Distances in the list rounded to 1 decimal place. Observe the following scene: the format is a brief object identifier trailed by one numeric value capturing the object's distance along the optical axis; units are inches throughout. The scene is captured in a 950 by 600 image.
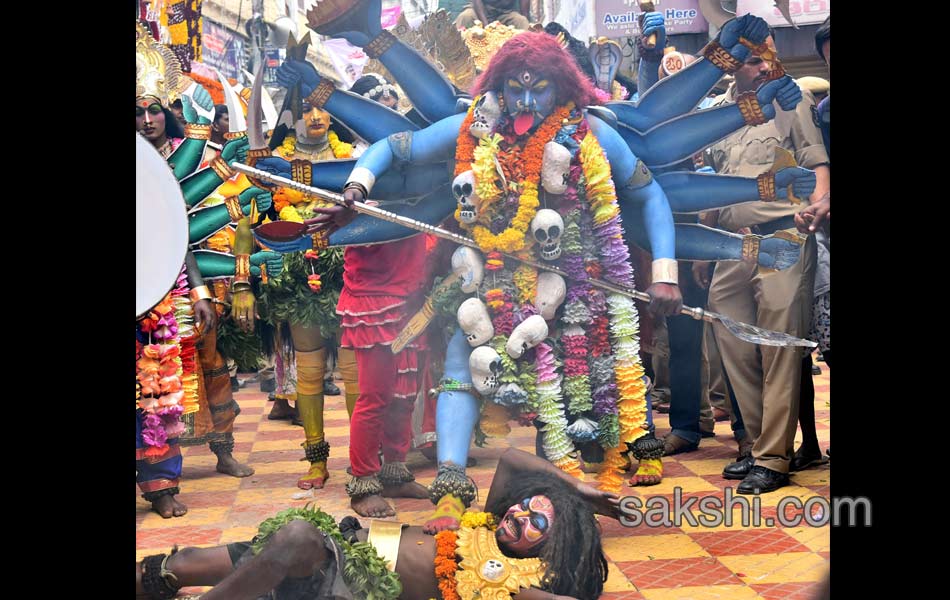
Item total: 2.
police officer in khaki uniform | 181.2
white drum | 155.3
